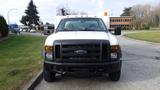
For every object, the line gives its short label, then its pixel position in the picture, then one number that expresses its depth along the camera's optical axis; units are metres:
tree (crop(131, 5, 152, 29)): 43.33
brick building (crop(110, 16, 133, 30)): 44.95
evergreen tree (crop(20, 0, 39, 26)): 40.83
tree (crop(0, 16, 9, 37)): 11.64
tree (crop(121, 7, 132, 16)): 52.21
